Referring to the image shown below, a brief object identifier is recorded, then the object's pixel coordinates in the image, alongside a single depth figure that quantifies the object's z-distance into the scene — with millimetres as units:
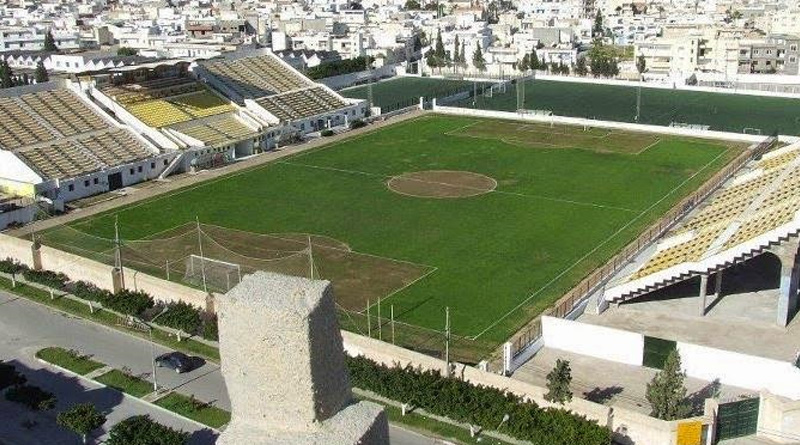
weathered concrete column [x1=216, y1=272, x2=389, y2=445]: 9336
